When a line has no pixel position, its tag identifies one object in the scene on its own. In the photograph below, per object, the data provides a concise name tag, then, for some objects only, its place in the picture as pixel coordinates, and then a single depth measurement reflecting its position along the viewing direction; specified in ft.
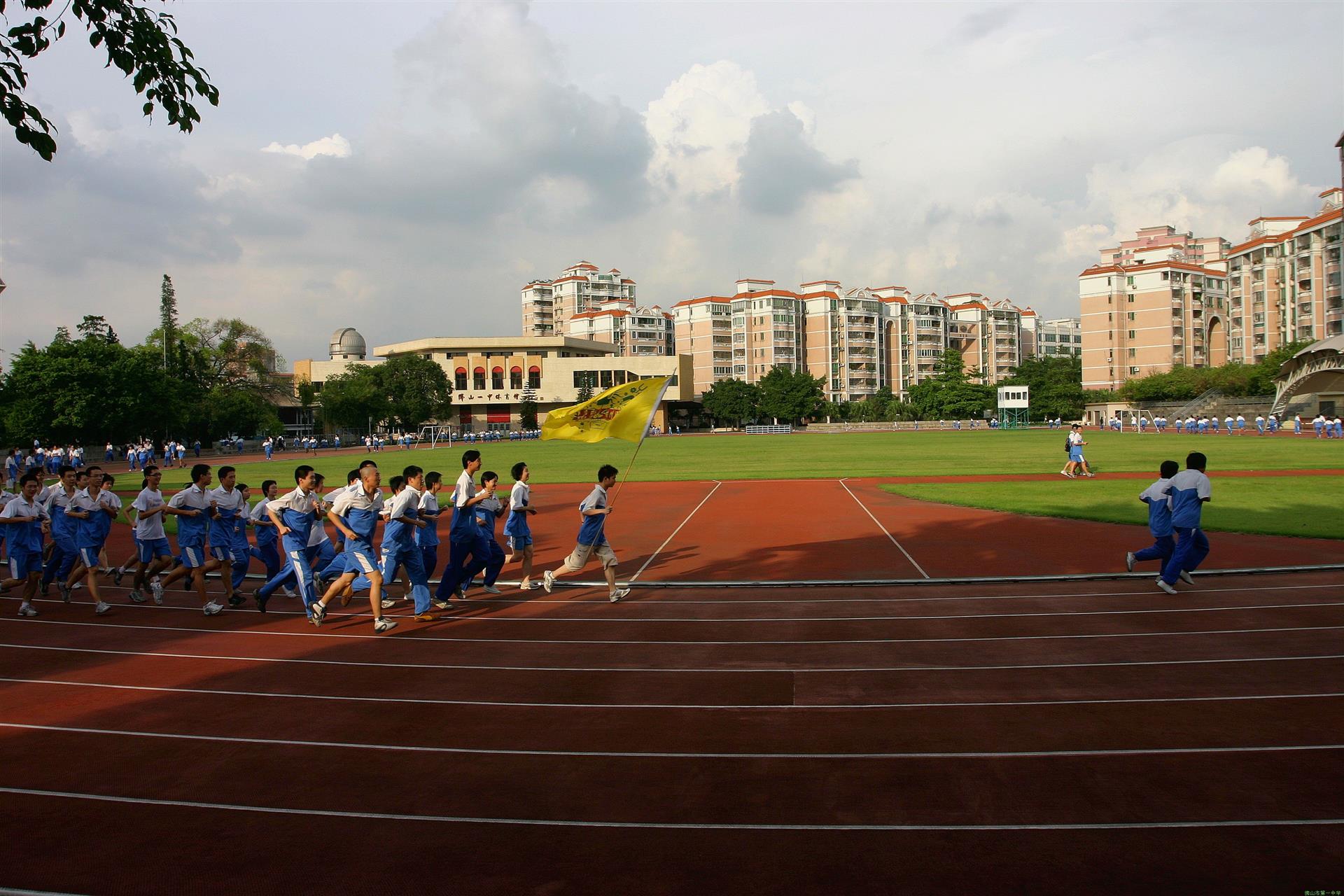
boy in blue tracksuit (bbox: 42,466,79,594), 36.76
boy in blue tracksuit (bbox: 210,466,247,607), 35.47
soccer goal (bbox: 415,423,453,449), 278.95
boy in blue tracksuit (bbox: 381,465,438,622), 30.40
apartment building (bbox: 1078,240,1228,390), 305.12
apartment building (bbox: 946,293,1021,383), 420.77
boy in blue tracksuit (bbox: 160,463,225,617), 34.47
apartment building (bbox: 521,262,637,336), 436.35
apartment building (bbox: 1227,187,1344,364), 243.19
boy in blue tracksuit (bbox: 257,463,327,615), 32.50
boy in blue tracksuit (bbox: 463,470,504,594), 35.09
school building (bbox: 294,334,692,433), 333.83
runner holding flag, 37.55
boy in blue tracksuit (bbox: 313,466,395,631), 30.42
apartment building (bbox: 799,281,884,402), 379.14
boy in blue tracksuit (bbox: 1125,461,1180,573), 33.94
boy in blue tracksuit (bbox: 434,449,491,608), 33.30
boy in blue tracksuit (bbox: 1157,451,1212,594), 32.53
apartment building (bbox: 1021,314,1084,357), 490.90
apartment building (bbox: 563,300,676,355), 398.21
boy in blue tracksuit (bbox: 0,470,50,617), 35.40
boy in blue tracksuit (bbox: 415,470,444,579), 33.87
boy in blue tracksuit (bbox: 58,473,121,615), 35.99
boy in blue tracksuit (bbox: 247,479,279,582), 35.76
